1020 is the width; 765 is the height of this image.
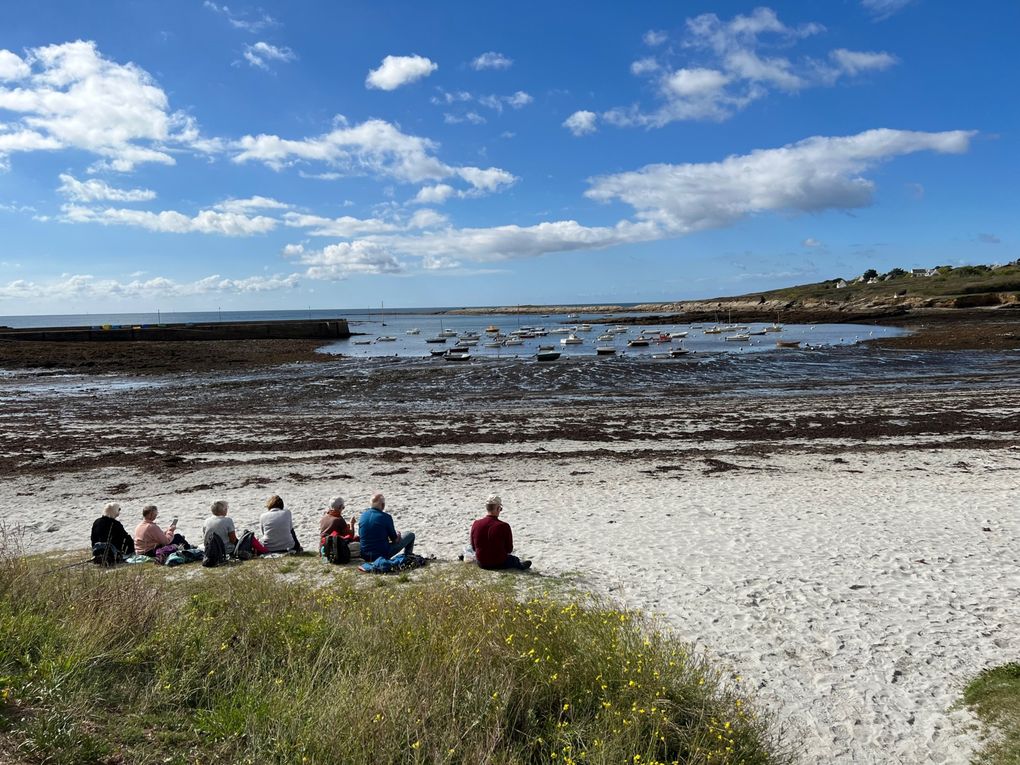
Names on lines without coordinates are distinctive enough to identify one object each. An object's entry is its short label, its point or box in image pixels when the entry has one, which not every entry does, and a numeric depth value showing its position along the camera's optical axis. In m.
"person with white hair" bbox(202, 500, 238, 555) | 10.09
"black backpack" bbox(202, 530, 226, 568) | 9.85
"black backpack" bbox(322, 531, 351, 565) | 9.86
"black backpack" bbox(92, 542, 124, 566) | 9.76
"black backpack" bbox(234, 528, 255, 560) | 10.28
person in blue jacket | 9.80
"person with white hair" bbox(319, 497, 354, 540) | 10.26
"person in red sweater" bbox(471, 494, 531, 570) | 9.50
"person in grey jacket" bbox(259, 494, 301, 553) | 10.60
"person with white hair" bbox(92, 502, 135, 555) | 10.09
